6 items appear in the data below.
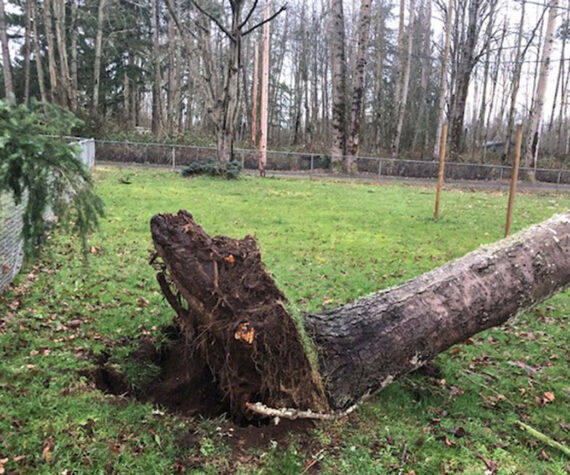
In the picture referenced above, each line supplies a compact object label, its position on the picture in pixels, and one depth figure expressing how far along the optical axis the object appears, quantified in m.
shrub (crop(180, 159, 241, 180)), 18.03
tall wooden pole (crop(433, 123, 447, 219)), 10.09
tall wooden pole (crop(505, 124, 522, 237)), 8.05
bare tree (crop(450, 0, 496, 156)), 26.20
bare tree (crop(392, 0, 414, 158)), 26.98
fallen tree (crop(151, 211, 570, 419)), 3.21
